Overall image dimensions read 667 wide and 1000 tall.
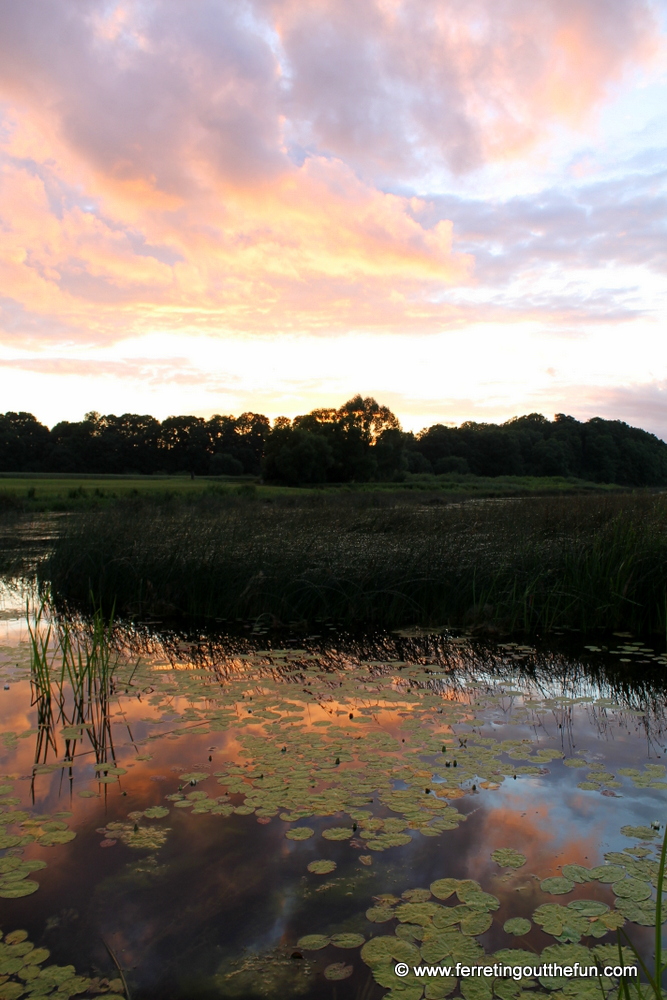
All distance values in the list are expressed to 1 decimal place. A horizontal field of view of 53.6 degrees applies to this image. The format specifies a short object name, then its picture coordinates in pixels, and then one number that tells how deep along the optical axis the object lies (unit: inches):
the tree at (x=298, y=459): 1943.9
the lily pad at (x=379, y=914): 89.7
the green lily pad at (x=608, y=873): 98.0
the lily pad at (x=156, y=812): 119.3
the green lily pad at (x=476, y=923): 87.1
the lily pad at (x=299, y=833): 111.4
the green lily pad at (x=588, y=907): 90.4
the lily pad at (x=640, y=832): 109.7
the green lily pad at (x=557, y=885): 95.5
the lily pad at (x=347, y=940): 85.6
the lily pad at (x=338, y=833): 111.1
